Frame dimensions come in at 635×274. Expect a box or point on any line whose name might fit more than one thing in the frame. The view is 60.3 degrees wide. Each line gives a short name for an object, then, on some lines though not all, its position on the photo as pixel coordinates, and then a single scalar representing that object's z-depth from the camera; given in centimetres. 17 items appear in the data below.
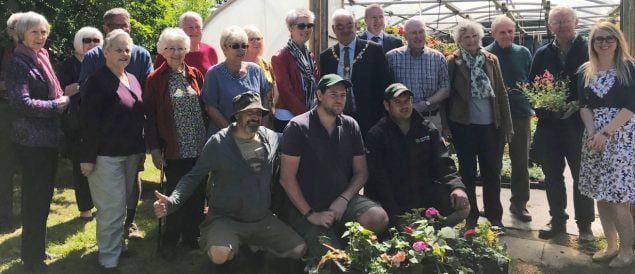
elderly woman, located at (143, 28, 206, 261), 428
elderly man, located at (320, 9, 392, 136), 479
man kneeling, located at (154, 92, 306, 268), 383
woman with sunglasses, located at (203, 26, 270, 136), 432
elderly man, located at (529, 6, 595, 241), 484
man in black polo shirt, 390
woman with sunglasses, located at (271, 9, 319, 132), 466
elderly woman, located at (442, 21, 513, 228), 490
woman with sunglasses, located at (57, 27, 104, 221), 427
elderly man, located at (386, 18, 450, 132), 488
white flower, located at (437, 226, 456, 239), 348
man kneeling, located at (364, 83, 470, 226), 414
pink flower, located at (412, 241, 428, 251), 332
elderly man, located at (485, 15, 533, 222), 538
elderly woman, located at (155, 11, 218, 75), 496
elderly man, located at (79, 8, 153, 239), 458
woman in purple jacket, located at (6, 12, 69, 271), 407
